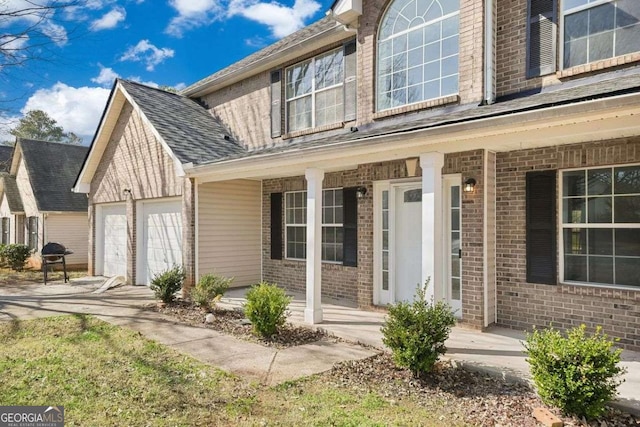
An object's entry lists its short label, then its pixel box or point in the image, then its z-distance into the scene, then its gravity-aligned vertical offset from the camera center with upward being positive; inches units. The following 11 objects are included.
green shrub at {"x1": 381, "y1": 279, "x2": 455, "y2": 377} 187.5 -55.3
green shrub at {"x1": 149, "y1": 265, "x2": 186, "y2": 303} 361.1 -62.3
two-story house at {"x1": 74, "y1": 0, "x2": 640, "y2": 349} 223.0 +32.2
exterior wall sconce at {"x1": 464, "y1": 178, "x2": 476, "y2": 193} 258.5 +16.4
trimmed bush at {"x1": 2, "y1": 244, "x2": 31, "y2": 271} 668.1 -65.2
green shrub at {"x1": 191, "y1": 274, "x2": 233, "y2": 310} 332.8 -62.3
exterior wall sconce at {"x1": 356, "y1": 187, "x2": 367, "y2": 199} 326.3 +15.7
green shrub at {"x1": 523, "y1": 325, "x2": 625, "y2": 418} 141.5 -56.0
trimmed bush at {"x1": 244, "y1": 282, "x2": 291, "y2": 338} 256.2 -59.2
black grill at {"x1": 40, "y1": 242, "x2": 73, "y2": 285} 512.7 -47.5
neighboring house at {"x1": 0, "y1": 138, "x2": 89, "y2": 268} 714.8 +22.9
